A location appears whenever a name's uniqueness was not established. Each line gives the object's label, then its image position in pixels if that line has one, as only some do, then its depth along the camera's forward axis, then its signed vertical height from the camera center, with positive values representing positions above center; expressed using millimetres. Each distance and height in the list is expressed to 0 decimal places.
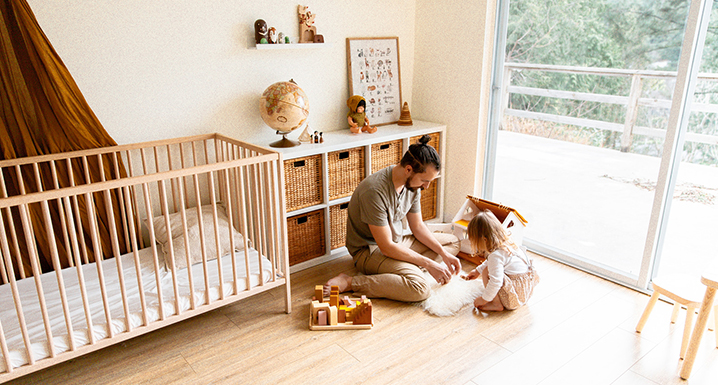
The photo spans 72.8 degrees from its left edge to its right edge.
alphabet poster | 3246 -97
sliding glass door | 2443 -381
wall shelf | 2748 +84
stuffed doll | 3111 -346
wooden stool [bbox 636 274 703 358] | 2051 -968
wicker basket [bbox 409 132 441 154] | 3371 -539
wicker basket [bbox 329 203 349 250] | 3025 -994
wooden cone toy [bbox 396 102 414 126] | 3394 -381
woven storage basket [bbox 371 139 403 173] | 3117 -589
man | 2428 -919
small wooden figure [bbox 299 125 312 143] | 2941 -438
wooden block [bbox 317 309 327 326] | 2307 -1174
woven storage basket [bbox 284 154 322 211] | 2742 -670
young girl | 2354 -997
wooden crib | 1810 -847
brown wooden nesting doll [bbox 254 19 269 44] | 2730 +160
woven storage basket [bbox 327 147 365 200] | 2930 -653
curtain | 2115 -245
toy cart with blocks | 2307 -1172
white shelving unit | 2793 -489
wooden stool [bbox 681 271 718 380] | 1848 -964
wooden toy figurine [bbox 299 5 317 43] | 2924 +210
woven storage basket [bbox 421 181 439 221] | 3463 -986
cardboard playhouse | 2805 -931
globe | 2656 -241
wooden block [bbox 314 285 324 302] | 2414 -1114
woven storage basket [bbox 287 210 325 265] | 2854 -1014
